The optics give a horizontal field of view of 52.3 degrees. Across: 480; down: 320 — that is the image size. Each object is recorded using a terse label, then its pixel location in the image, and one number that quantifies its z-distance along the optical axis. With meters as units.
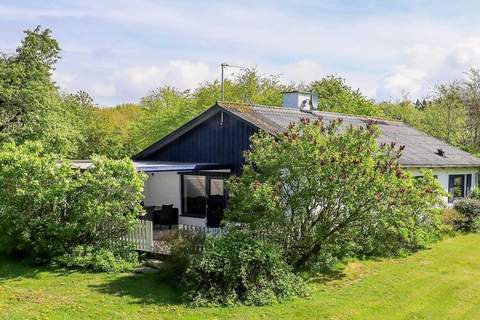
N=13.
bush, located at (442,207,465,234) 18.95
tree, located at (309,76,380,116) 38.28
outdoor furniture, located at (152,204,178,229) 17.61
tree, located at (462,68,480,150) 35.16
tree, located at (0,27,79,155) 21.50
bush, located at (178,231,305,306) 10.29
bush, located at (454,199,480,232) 19.86
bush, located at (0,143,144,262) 12.79
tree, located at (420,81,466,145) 36.91
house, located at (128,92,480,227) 16.75
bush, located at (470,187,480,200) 23.04
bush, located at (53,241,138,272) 12.62
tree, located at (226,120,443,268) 11.78
